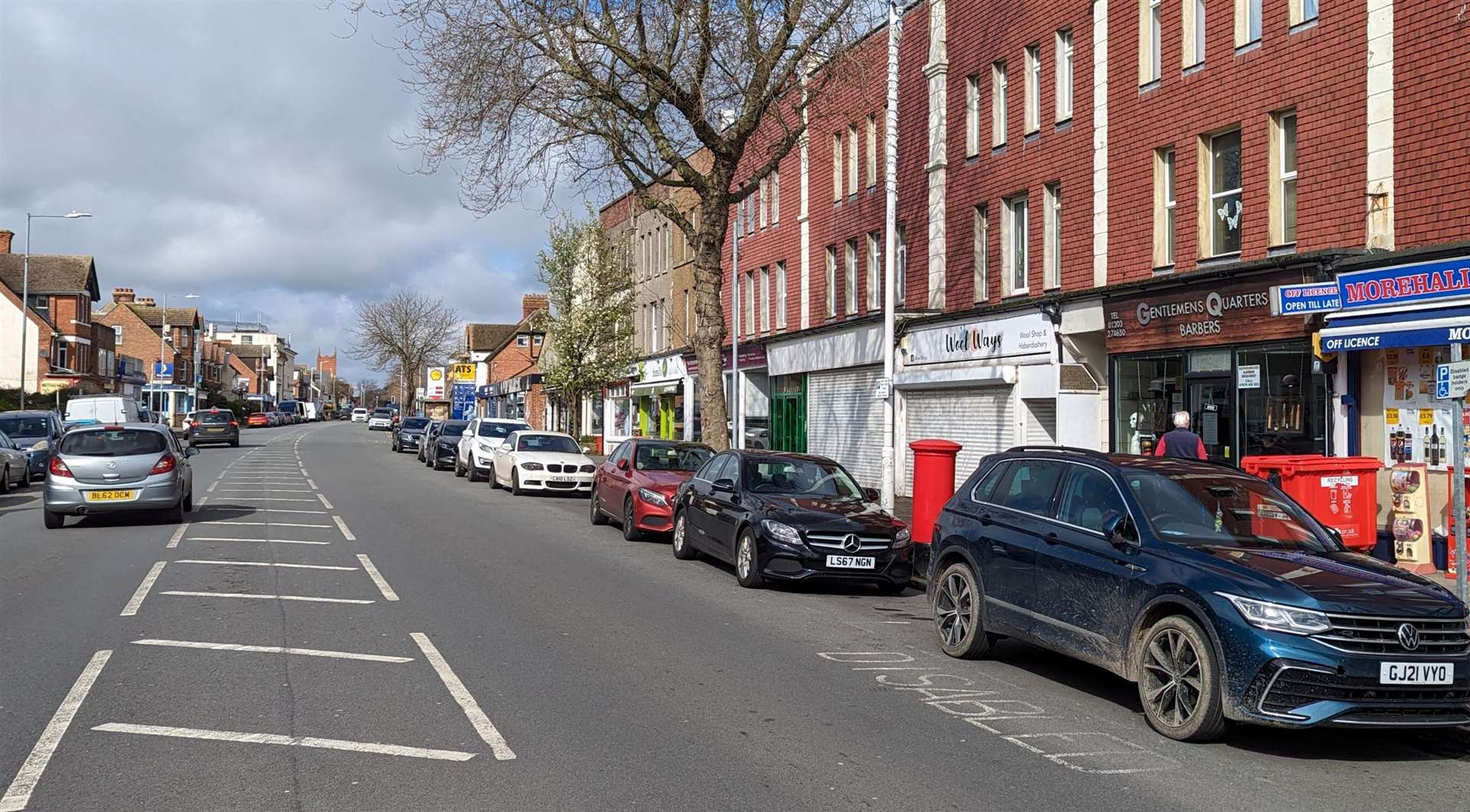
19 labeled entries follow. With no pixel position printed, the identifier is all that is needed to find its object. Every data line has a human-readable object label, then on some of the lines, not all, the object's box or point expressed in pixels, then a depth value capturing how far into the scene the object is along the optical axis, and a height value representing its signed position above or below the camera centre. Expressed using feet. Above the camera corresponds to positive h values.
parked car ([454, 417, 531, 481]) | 101.71 -1.40
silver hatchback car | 54.54 -2.22
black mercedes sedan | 40.24 -3.24
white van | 128.36 +1.76
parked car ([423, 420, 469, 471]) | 120.16 -1.85
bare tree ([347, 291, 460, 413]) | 309.22 +22.24
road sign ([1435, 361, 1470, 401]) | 28.02 +1.23
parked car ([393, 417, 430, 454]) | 162.91 -0.98
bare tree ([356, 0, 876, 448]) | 64.59 +18.62
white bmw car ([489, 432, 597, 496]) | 84.53 -2.72
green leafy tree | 132.98 +12.81
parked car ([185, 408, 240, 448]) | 167.12 -0.31
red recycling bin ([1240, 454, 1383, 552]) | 42.63 -1.94
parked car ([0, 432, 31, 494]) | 80.12 -2.76
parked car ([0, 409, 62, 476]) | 90.94 -0.50
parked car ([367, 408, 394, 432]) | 319.68 +1.24
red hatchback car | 55.21 -2.53
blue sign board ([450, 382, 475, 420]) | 235.20 +5.16
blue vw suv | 20.43 -3.08
